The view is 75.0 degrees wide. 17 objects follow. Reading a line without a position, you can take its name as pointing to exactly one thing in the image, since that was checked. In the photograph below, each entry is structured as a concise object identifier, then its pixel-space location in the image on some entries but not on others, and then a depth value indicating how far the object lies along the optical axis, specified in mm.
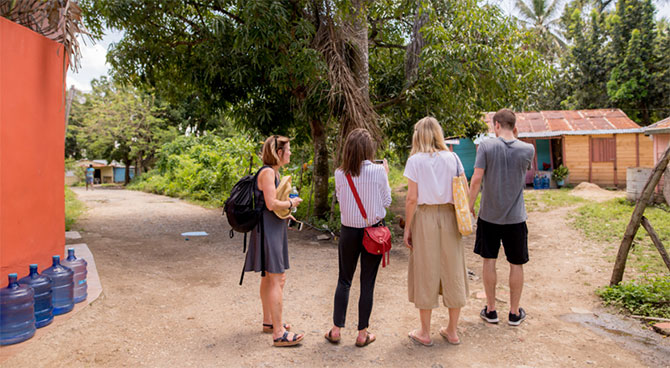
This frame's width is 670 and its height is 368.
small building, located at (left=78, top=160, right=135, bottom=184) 44406
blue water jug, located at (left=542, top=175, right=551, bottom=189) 18312
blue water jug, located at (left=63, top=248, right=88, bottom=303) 4168
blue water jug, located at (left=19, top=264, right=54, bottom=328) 3609
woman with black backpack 3451
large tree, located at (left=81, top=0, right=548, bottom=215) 7477
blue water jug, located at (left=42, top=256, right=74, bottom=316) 3865
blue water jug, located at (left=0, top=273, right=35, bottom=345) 3314
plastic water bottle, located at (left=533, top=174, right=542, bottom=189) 18314
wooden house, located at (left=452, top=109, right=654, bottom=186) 17578
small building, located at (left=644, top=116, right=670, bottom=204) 11883
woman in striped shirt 3443
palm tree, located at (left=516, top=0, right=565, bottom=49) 27266
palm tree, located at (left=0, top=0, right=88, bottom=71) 4241
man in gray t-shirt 3865
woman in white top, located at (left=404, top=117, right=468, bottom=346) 3471
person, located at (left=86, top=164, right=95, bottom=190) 29044
